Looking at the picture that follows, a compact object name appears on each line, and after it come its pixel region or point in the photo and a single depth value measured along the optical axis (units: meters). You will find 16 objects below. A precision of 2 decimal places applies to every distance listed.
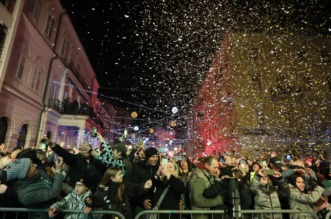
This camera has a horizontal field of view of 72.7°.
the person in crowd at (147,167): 4.53
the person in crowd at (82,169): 4.49
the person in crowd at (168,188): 3.62
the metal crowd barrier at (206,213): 3.32
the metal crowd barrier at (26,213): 3.16
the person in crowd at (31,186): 3.12
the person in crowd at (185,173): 4.61
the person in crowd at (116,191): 3.52
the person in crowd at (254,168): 5.77
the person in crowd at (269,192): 4.13
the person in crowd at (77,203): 3.18
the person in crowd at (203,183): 3.64
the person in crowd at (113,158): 4.48
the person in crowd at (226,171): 5.12
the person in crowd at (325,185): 4.36
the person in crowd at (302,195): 4.04
